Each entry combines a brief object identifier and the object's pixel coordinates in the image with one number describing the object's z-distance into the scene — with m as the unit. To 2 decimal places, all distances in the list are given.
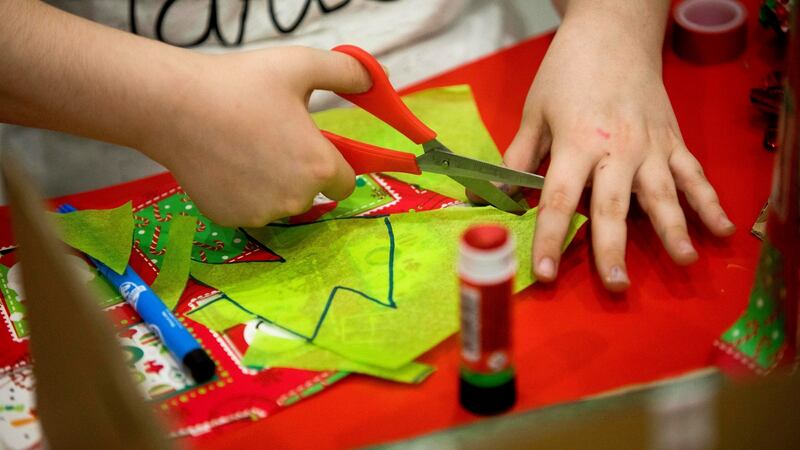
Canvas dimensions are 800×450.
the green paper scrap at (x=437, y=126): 0.86
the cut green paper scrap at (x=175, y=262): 0.73
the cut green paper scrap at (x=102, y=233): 0.76
